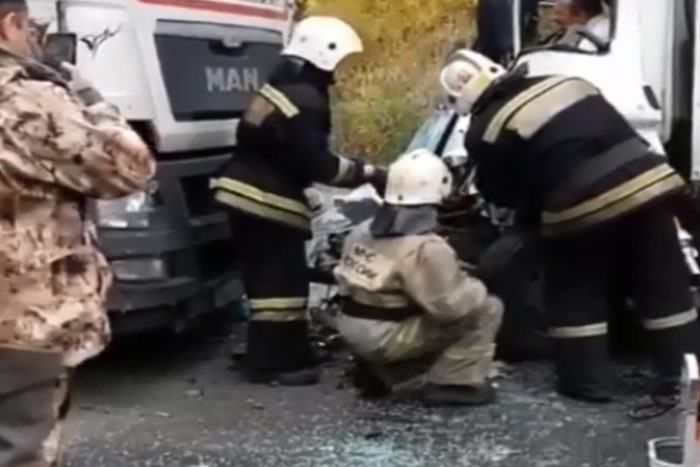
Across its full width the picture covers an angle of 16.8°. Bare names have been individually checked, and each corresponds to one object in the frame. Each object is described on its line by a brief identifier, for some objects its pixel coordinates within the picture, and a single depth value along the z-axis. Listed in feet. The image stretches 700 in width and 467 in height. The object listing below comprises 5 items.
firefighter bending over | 30.13
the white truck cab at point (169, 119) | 31.05
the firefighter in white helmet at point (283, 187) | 33.01
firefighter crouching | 30.30
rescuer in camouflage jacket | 19.01
